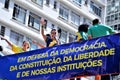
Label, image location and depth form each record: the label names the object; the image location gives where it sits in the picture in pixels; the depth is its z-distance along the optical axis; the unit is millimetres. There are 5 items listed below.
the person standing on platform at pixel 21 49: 13177
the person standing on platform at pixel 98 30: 10898
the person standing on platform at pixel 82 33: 11578
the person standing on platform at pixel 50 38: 12266
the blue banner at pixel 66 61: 10000
